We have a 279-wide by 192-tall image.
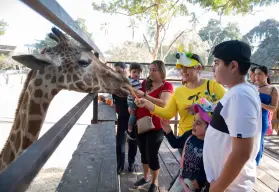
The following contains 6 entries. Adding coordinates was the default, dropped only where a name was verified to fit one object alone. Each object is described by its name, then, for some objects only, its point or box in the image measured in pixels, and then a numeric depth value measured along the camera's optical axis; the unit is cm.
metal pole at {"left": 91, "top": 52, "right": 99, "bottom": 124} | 359
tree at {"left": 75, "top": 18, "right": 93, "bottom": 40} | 4727
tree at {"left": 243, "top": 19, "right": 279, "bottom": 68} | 2942
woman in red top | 303
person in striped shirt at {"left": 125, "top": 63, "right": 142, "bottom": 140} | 335
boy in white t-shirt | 127
